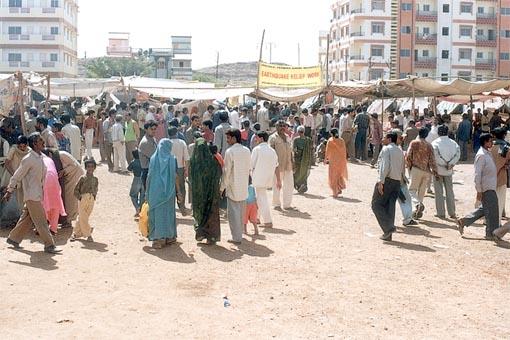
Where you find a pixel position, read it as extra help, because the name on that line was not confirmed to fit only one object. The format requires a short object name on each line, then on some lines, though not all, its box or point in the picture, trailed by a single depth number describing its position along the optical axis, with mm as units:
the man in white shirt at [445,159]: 10648
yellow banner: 20188
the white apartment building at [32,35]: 61812
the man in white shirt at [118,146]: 16141
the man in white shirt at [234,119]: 19203
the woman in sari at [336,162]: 13062
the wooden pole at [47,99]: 14495
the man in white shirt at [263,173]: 9836
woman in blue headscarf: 8336
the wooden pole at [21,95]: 12821
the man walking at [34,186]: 7828
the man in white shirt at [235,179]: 8688
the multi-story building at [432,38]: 62656
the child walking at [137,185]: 10195
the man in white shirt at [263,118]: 20766
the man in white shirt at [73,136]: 13617
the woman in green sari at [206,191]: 8594
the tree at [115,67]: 72250
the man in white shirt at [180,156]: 10328
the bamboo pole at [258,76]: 19828
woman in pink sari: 8516
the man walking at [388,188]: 9203
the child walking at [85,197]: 8766
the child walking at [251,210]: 9461
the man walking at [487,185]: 9312
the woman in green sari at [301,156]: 13031
